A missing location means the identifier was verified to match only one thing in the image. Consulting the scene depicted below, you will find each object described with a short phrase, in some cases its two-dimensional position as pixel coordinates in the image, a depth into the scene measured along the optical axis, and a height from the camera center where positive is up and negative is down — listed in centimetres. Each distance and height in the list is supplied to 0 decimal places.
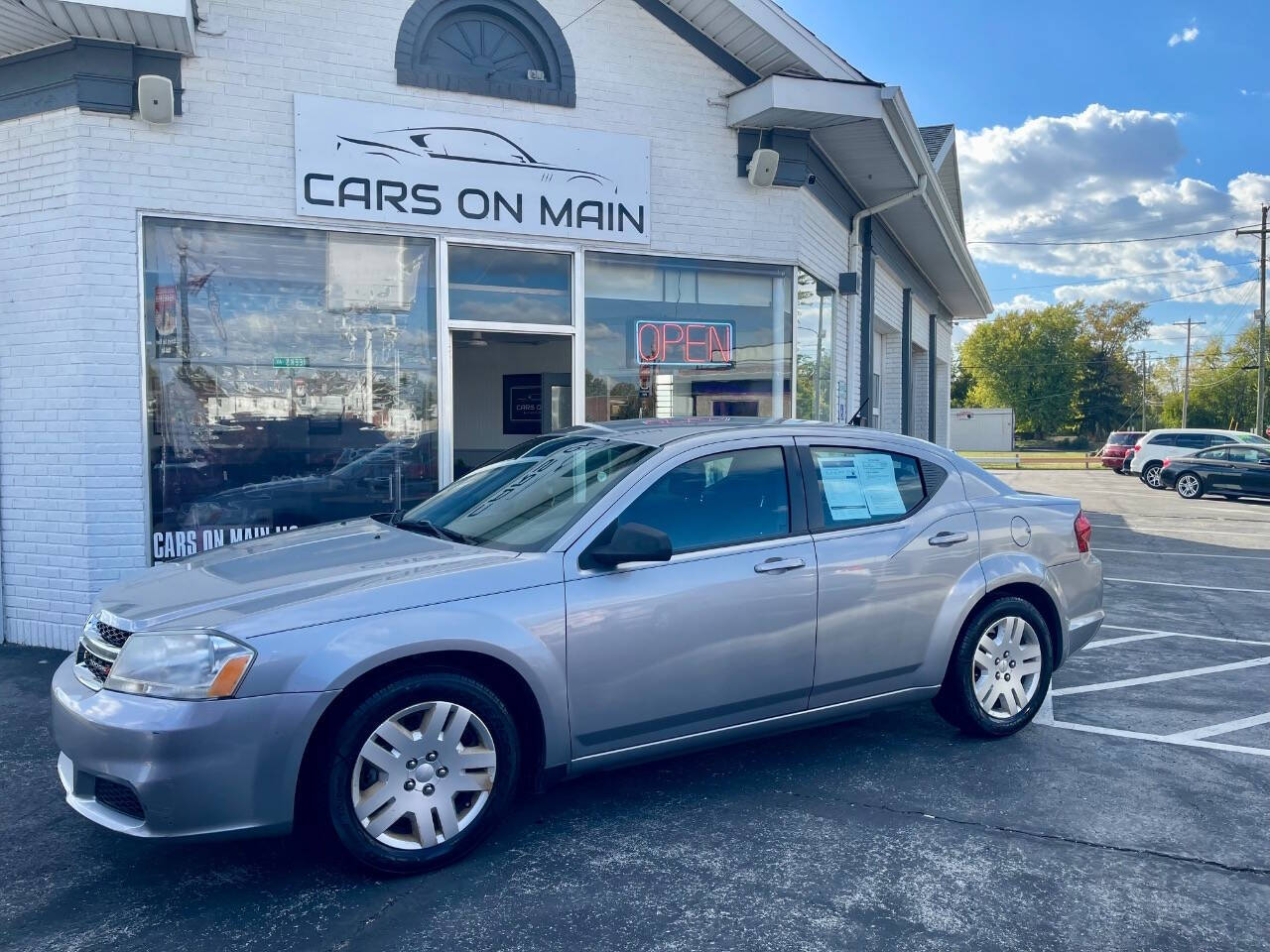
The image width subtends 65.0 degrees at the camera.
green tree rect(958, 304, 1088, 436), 8706 +428
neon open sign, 900 +65
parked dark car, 2222 -131
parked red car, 3519 -118
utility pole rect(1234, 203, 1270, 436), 4112 +265
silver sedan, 325 -83
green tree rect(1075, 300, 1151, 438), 8638 +413
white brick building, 706 +139
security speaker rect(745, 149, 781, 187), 880 +220
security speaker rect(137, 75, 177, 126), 687 +218
